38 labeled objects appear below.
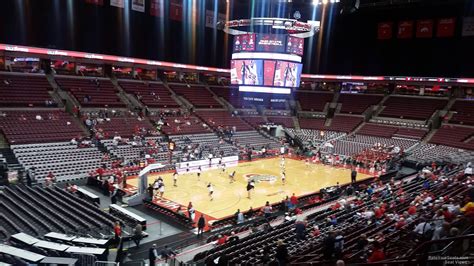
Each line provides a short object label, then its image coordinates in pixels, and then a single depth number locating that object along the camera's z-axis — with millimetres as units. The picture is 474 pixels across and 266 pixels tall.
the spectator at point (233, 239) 13599
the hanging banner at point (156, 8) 41438
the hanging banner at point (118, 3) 38156
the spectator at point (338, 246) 9559
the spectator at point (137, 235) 14758
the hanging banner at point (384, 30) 47062
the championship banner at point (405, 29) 45562
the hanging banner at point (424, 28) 44125
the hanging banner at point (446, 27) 42438
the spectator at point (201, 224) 16609
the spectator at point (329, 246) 9688
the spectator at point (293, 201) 20281
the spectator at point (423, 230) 9492
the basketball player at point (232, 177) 27350
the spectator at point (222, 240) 14291
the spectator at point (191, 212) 17977
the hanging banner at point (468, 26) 40938
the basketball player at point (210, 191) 22688
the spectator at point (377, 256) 7965
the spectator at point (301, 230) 13633
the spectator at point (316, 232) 13867
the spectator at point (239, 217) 18125
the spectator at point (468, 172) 21431
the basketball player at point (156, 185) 22500
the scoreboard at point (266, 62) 31406
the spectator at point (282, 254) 9883
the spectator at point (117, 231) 14039
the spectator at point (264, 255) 11109
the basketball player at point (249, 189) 22747
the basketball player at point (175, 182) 25312
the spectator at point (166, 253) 13219
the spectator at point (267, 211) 18453
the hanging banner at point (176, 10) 43156
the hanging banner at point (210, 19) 46594
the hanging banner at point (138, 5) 40062
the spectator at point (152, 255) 12602
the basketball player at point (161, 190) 22364
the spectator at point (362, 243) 10233
